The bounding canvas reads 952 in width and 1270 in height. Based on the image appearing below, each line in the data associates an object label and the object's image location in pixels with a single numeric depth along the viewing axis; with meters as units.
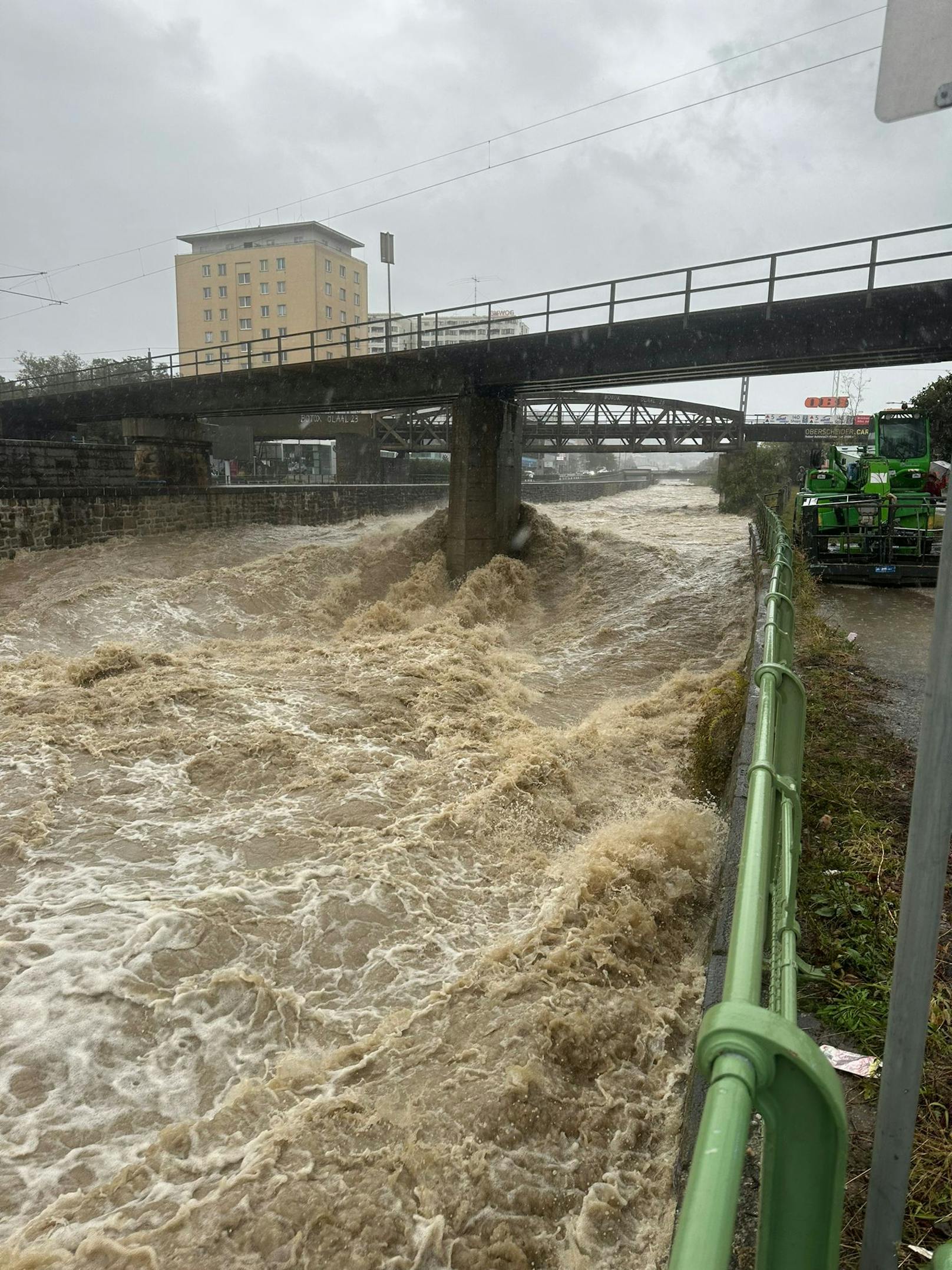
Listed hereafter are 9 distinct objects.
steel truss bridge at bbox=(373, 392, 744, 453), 34.97
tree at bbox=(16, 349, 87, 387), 54.59
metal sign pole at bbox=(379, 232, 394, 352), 33.19
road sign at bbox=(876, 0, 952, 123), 1.32
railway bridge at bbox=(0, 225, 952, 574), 14.48
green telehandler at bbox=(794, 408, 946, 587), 12.62
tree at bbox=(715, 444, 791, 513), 35.78
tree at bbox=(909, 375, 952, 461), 26.28
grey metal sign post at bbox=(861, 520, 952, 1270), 1.42
